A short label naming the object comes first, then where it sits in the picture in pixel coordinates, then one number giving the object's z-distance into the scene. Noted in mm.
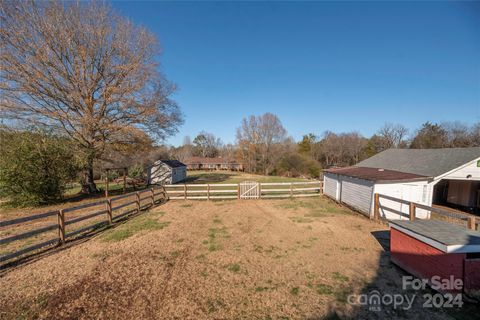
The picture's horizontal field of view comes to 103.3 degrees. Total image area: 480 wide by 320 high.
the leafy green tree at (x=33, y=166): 9875
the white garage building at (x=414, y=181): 9406
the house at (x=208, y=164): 57531
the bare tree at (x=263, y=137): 38688
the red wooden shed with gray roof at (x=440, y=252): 3354
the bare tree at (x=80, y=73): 11031
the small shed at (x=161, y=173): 24234
